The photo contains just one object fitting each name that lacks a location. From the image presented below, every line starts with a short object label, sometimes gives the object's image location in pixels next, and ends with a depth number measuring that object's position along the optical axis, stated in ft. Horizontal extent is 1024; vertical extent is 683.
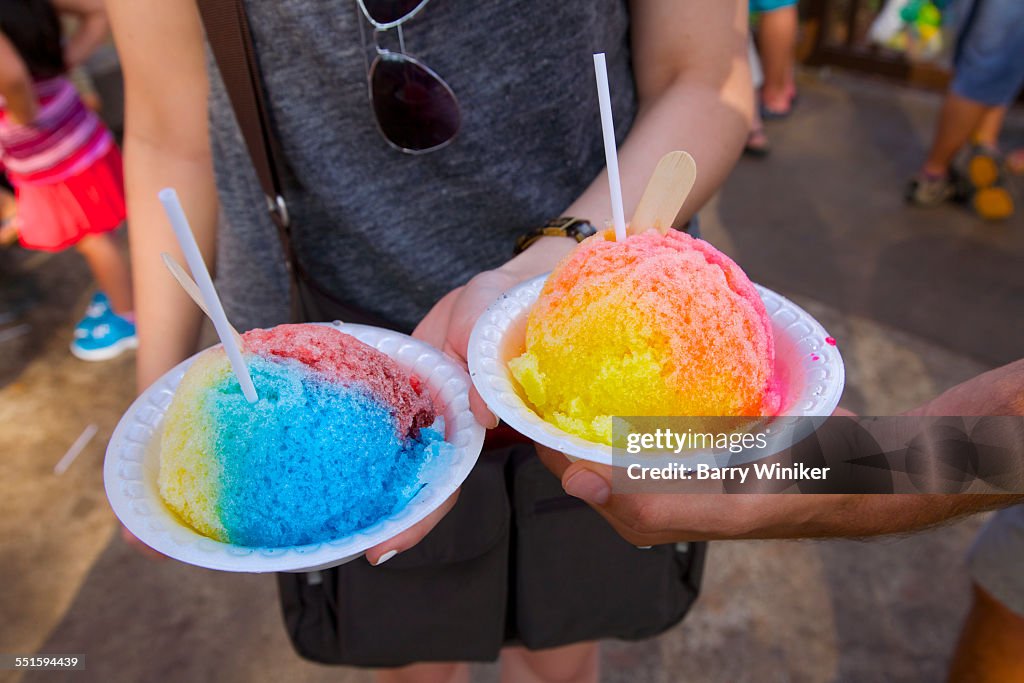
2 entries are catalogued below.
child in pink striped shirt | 3.21
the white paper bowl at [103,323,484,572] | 1.00
